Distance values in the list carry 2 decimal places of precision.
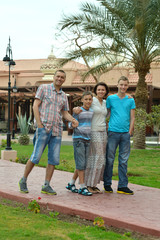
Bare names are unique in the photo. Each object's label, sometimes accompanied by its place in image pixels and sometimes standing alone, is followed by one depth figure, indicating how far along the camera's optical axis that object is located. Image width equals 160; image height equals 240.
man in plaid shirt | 5.63
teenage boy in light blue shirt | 6.02
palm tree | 14.86
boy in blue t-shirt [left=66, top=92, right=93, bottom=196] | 5.82
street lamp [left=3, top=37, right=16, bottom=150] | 12.22
